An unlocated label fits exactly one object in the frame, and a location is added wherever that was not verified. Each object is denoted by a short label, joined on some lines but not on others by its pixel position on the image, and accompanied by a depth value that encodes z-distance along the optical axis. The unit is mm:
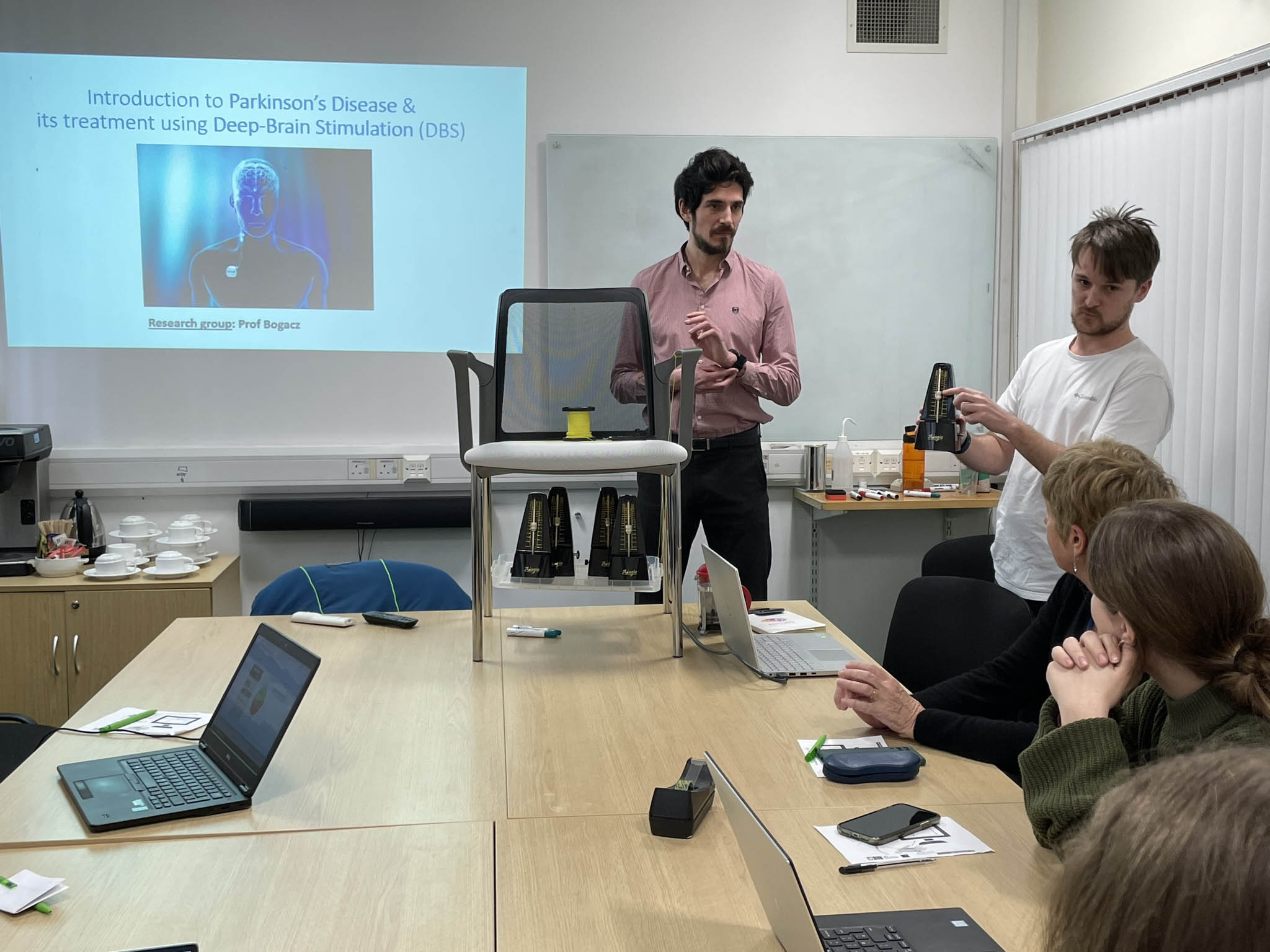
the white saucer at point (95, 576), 3557
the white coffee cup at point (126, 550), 3701
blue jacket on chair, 3021
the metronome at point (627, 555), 2416
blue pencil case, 1625
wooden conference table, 1226
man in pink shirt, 3289
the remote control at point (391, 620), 2629
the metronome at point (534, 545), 2430
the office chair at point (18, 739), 2471
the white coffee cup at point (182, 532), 3807
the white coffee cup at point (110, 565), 3561
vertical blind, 2963
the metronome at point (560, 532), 2461
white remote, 2648
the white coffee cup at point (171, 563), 3590
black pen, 1333
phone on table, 1417
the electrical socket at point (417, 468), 4074
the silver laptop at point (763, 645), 2217
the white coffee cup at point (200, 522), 3906
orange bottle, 4188
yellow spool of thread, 2473
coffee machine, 3691
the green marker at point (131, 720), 1889
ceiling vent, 4160
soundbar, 3979
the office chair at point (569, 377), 2447
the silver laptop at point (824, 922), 1039
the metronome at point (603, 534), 2438
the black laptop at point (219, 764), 1536
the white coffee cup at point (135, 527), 3824
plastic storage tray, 2383
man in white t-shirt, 2641
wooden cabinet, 3531
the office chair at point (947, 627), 2381
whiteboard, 4121
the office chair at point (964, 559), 3301
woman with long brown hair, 1278
